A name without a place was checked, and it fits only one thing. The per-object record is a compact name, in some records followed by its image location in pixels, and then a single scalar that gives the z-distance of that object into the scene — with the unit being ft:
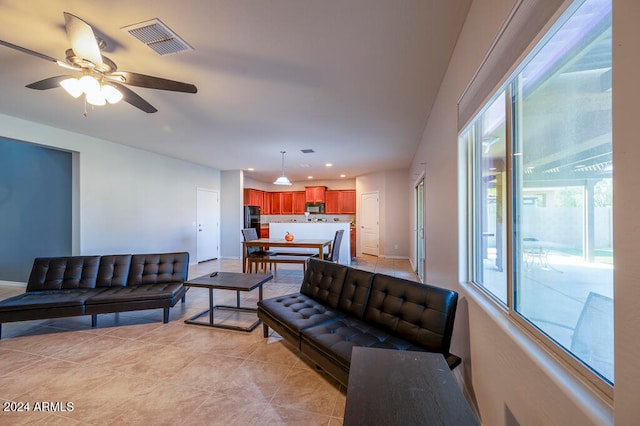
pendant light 19.56
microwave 31.63
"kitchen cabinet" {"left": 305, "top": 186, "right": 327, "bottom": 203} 31.42
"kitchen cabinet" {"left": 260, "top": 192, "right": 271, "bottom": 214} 32.94
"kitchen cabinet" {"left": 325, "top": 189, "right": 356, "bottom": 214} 30.99
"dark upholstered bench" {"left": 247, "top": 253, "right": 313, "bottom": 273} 17.26
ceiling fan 5.86
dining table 16.67
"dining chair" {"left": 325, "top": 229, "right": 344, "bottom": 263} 17.85
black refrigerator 26.96
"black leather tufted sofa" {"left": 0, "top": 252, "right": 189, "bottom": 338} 9.14
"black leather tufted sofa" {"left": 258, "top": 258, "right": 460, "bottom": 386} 5.82
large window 2.67
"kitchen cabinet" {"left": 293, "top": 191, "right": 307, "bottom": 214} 33.24
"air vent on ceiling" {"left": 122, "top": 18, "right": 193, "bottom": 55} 6.16
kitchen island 21.79
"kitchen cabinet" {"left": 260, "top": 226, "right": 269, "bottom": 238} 29.55
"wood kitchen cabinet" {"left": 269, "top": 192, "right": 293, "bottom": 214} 34.01
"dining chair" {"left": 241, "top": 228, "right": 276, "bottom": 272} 17.80
